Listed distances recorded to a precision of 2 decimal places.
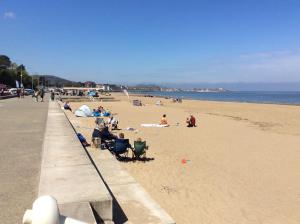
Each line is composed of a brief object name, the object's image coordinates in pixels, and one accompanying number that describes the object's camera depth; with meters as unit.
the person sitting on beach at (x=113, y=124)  12.94
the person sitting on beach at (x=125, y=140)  7.29
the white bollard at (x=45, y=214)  2.02
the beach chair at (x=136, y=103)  33.32
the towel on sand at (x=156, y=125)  13.99
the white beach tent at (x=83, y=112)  17.31
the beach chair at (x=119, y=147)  7.24
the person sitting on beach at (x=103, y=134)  7.67
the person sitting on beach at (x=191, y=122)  14.47
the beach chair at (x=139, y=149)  7.29
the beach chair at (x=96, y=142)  7.41
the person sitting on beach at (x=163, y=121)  14.54
